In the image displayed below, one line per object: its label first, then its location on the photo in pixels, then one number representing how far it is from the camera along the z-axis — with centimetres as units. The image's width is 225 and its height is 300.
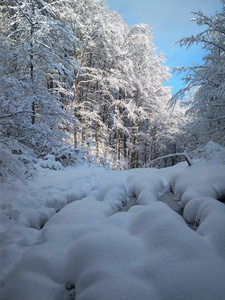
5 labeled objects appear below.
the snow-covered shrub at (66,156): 605
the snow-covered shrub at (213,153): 382
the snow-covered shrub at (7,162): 194
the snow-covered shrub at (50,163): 499
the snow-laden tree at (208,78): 522
